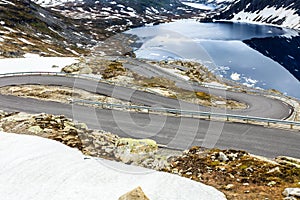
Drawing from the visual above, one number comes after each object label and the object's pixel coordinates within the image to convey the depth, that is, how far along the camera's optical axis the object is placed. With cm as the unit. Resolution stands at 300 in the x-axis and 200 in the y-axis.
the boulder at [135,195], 1072
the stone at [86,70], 5078
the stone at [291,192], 1154
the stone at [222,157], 1625
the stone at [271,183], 1310
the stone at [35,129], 1988
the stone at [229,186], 1320
